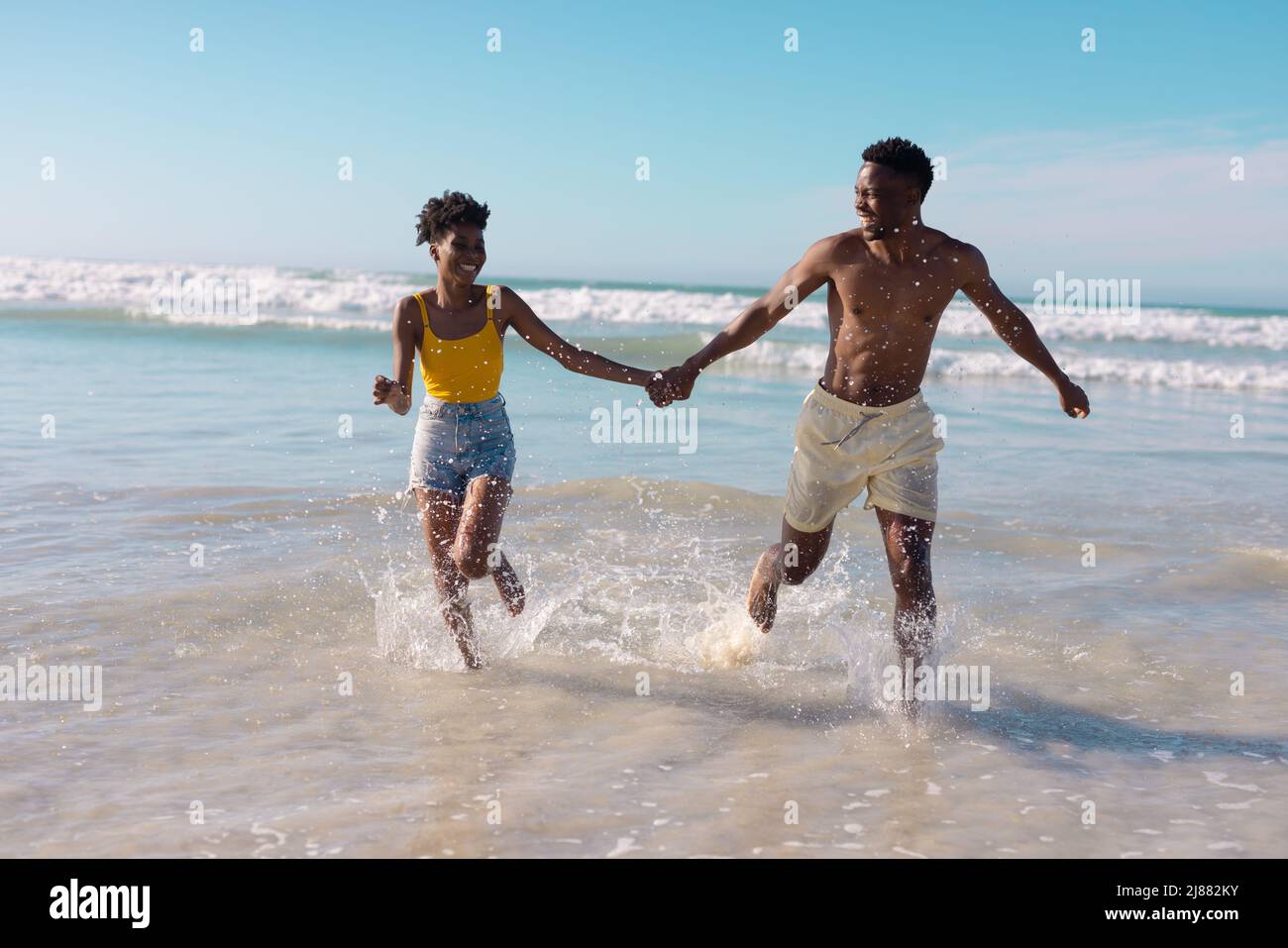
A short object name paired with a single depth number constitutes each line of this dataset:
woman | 4.96
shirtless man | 4.55
